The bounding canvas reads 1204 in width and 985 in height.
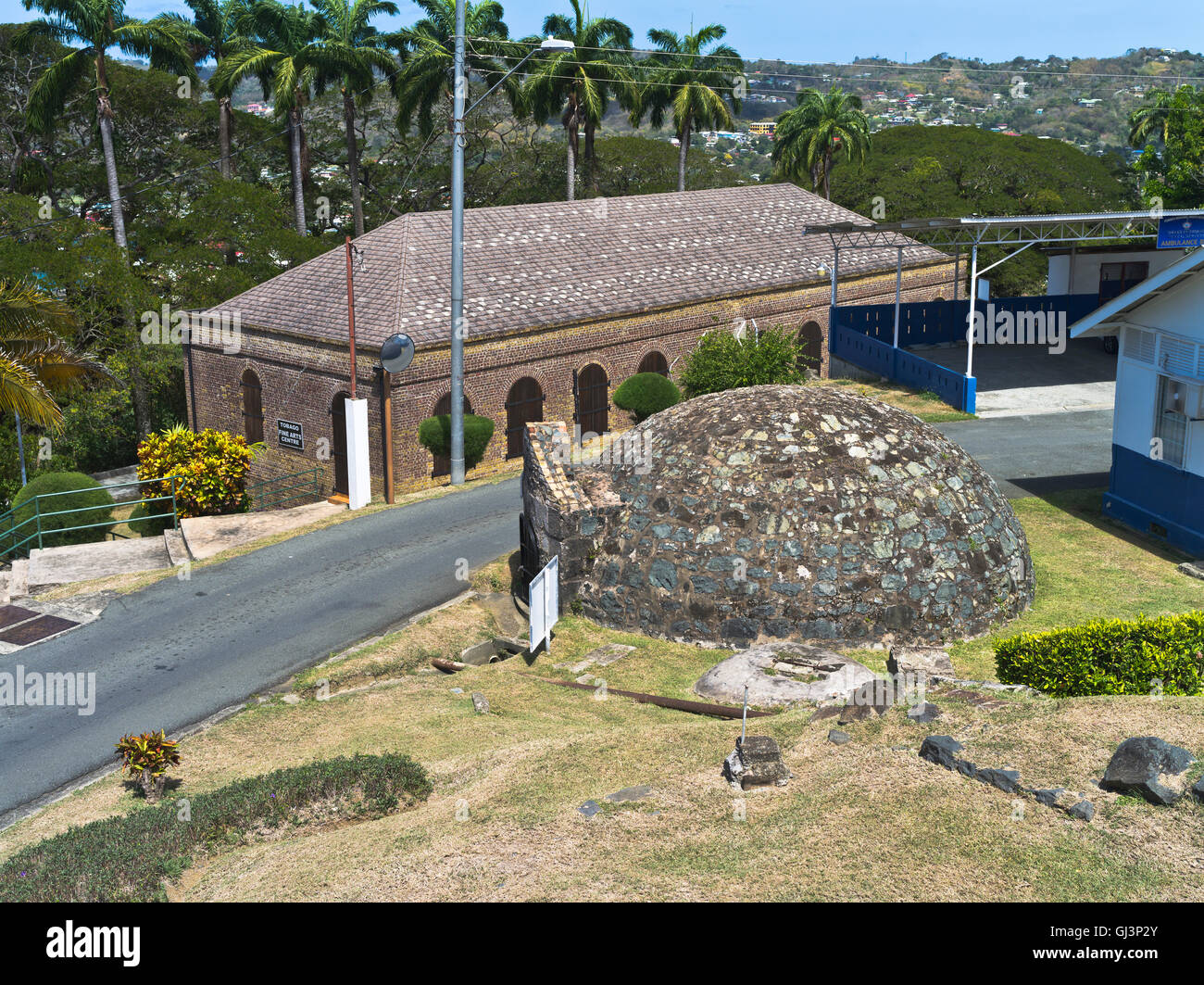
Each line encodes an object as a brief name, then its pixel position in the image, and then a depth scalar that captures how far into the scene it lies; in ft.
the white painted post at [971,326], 115.44
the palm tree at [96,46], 145.07
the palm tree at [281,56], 170.50
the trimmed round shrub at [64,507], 94.07
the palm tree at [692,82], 203.21
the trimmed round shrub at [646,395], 125.18
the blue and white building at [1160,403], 77.15
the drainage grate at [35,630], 67.21
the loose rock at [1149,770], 34.47
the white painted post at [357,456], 97.40
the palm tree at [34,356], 90.74
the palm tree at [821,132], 216.74
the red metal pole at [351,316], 99.55
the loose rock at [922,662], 56.03
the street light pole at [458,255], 95.25
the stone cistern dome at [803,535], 63.67
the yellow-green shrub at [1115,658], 48.16
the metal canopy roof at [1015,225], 114.93
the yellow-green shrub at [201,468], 100.22
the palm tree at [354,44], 173.47
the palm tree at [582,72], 185.06
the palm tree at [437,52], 177.99
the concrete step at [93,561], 80.94
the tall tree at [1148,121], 270.59
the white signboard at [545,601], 63.10
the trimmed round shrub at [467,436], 109.70
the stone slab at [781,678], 56.03
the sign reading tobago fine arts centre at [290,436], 118.52
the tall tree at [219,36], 183.73
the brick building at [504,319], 112.78
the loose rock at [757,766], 40.19
